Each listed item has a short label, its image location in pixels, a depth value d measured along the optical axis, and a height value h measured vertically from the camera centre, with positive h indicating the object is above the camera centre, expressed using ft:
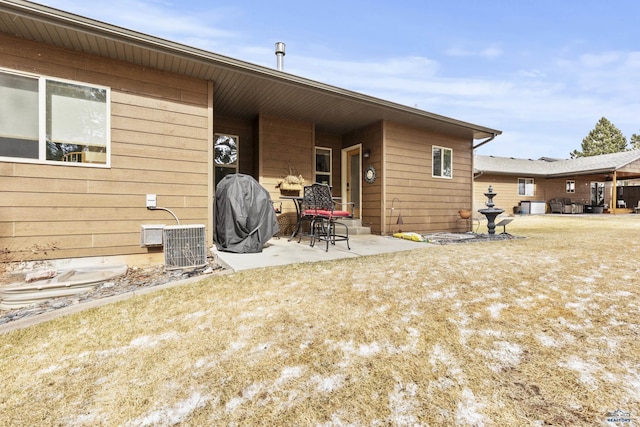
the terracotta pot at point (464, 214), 24.44 -0.36
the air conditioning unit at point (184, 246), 11.75 -1.55
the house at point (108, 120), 10.81 +3.95
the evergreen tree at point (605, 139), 103.35 +26.16
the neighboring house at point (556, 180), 48.73 +5.96
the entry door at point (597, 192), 61.11 +3.89
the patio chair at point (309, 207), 16.07 +0.17
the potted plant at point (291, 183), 20.02 +1.94
